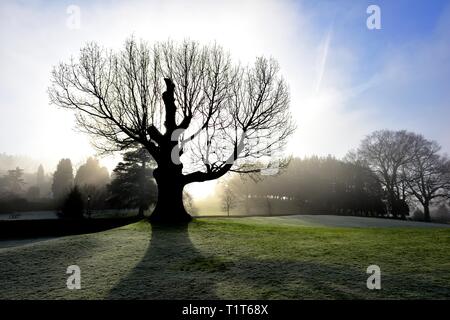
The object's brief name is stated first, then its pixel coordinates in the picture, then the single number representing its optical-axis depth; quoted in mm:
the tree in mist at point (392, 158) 52094
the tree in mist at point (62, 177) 90125
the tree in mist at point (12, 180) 104938
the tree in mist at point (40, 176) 139625
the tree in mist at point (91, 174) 87438
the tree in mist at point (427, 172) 51500
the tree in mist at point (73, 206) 39969
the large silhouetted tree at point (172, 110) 18156
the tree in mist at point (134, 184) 42500
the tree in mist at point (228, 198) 64694
